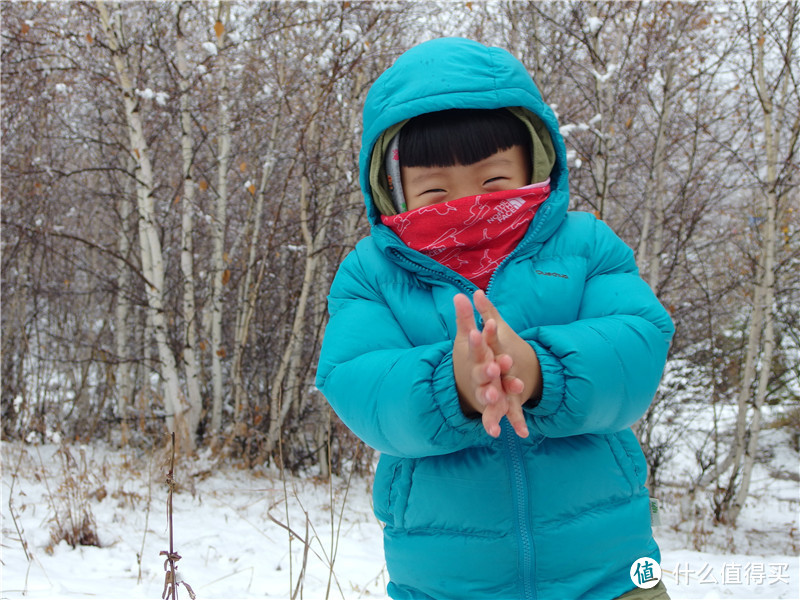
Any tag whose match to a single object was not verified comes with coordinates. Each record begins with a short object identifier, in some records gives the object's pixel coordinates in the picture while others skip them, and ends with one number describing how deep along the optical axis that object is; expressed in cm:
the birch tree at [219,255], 613
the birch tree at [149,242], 526
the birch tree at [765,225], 547
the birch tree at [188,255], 572
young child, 95
